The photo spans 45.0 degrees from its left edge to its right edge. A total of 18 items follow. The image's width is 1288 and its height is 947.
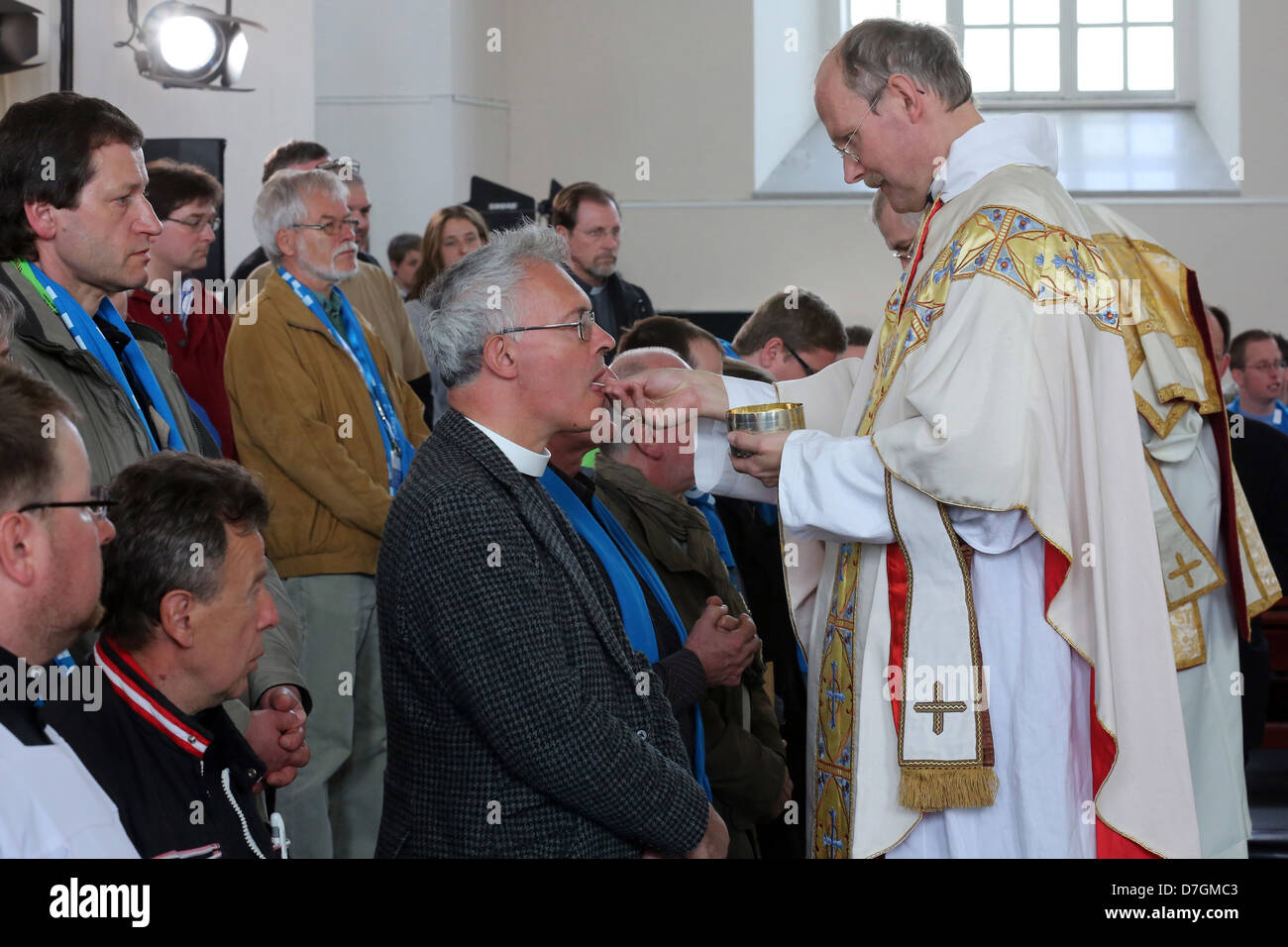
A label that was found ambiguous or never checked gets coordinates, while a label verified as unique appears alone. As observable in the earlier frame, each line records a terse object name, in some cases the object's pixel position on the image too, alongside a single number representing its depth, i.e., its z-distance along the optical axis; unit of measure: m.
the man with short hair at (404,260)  7.46
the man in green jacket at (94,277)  2.58
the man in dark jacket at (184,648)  2.08
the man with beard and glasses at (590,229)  6.17
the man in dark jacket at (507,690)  2.18
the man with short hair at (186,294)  4.05
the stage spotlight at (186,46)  6.08
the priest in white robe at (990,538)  2.50
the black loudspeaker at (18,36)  5.10
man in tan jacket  4.07
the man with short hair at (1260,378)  7.38
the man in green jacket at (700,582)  3.06
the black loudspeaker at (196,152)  6.12
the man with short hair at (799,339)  4.67
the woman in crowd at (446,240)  5.82
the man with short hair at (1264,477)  5.13
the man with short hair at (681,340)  3.72
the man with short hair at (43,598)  1.65
